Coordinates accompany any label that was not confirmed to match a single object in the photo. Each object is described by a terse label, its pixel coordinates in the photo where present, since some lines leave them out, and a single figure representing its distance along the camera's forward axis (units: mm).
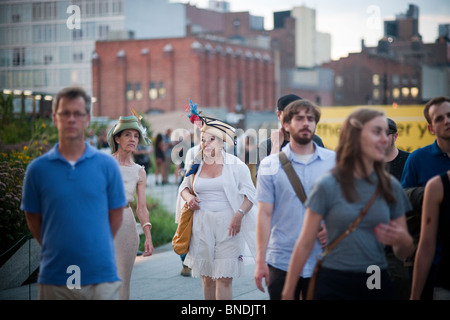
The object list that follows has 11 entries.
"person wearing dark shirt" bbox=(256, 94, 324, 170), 6570
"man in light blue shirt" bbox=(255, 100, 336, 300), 5000
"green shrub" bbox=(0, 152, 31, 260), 8945
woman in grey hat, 6141
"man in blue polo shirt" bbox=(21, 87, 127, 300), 4160
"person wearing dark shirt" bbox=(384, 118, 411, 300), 6027
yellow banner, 19922
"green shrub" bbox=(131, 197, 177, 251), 13289
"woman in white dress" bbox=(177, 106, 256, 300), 6645
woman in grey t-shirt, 4000
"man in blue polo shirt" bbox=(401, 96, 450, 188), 5078
